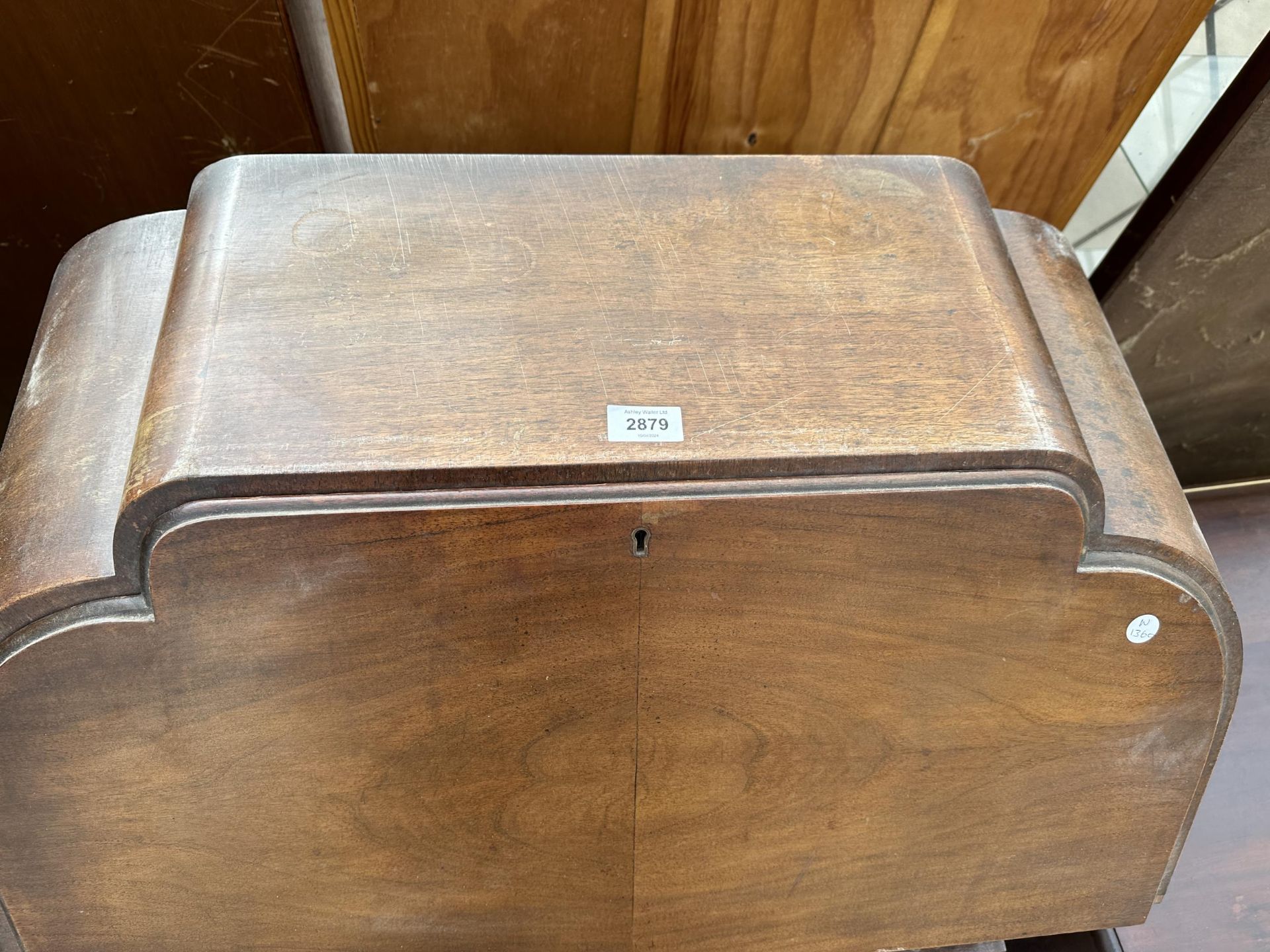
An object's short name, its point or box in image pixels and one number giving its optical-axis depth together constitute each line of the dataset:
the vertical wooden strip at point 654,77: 1.06
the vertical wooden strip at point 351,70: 1.03
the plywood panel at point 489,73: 1.04
